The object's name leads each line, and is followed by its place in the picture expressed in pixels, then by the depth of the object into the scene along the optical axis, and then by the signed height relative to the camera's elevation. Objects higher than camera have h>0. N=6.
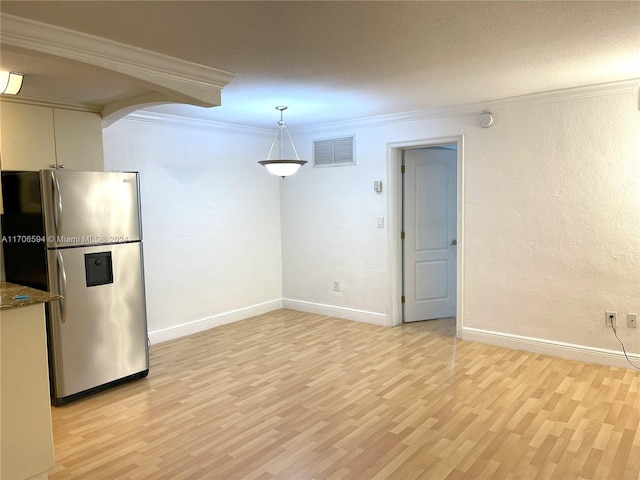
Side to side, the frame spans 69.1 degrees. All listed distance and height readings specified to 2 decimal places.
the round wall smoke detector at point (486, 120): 4.49 +0.78
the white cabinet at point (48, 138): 3.48 +0.56
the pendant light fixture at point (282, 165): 4.49 +0.39
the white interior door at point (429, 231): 5.46 -0.36
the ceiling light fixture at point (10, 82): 2.99 +0.84
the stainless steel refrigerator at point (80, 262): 3.40 -0.41
